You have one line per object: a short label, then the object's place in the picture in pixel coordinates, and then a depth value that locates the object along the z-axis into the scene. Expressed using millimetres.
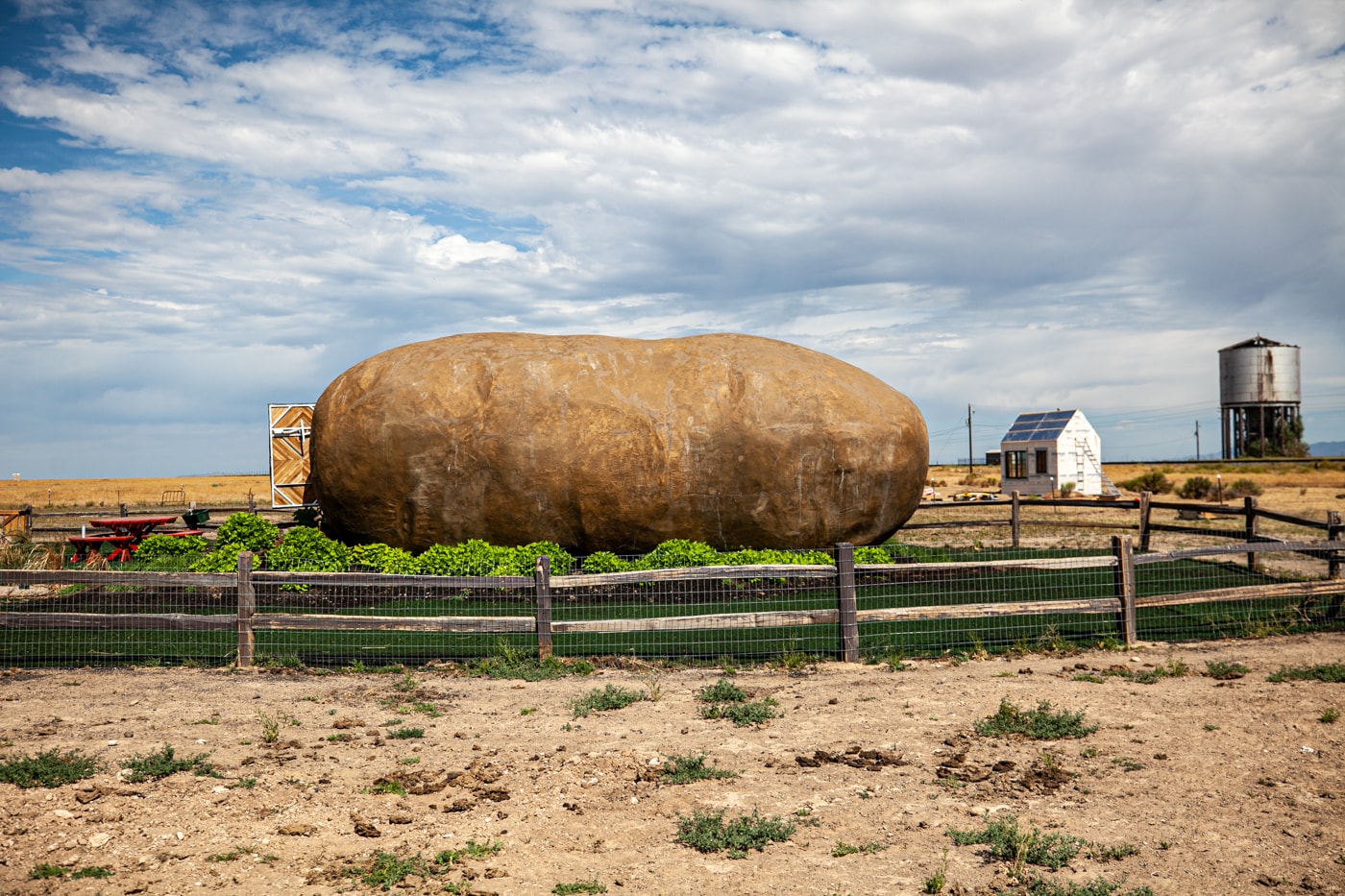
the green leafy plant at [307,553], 14438
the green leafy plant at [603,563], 13906
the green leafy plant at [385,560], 14043
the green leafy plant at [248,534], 15023
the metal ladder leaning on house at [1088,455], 35250
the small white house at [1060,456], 34750
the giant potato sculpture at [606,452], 14297
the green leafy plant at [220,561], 13914
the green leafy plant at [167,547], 15938
